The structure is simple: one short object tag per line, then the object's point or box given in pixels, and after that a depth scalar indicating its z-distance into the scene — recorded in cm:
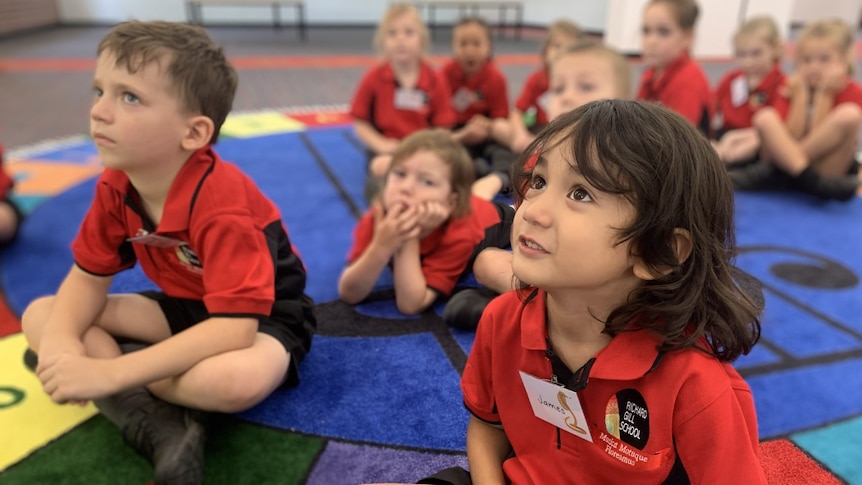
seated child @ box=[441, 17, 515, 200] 248
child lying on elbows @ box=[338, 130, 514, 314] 130
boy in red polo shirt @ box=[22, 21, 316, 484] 94
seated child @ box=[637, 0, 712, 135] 218
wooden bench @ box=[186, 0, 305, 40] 603
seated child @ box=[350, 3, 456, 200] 225
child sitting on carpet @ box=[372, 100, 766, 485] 56
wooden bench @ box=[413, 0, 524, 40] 666
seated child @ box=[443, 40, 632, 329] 165
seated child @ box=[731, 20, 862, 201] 222
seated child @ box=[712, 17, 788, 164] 249
